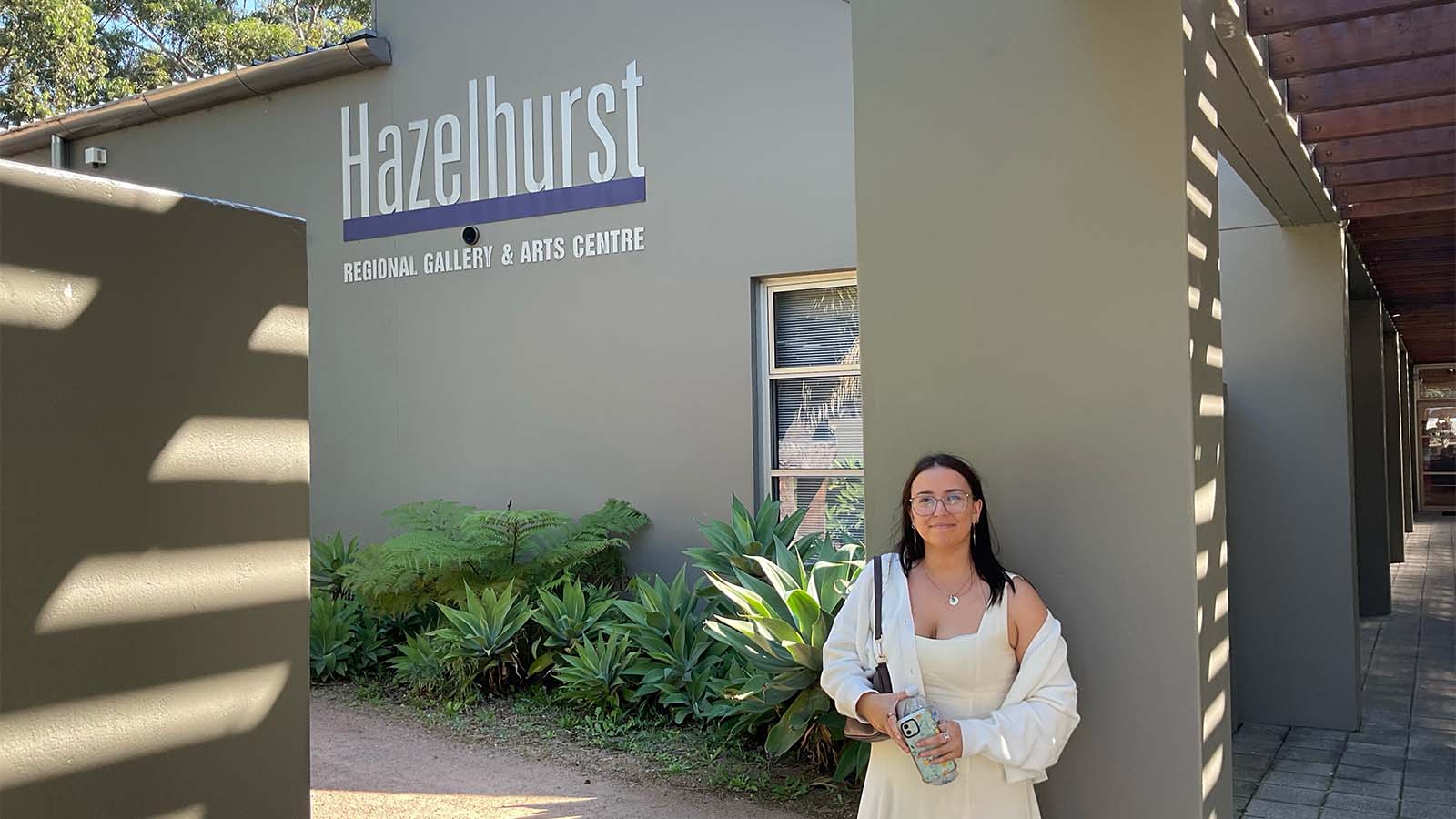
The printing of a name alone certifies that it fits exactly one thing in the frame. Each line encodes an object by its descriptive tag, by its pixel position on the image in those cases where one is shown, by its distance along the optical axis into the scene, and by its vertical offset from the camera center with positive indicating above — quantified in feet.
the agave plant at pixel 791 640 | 16.47 -2.90
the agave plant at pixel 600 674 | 21.22 -4.20
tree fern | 23.94 -2.35
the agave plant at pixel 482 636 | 22.34 -3.65
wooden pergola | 14.30 +4.57
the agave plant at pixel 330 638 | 24.84 -4.10
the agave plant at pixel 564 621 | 22.58 -3.46
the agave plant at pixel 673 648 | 20.30 -3.74
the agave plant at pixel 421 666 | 23.20 -4.39
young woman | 9.75 -1.96
